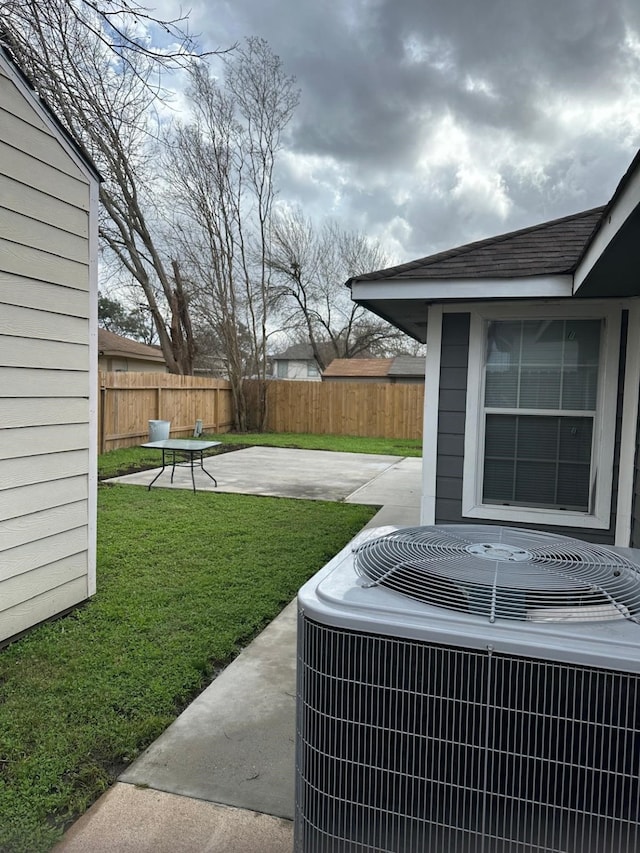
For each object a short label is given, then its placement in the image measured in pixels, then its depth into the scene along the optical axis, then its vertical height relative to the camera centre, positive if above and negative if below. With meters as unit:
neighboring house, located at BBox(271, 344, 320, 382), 40.69 +2.51
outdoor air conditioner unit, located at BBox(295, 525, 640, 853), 1.14 -0.64
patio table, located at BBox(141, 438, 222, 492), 7.52 -0.67
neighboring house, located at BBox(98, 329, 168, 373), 19.16 +1.32
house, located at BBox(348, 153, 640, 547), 3.53 +0.15
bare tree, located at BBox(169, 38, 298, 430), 15.54 +5.94
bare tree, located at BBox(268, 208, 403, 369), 23.66 +4.96
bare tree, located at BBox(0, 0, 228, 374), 3.25 +2.26
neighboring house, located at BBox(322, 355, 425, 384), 23.62 +1.34
